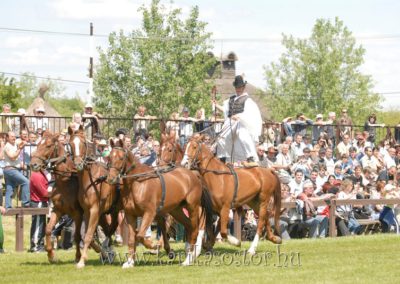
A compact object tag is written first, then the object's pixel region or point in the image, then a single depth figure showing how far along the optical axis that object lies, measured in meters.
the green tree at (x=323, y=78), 59.69
